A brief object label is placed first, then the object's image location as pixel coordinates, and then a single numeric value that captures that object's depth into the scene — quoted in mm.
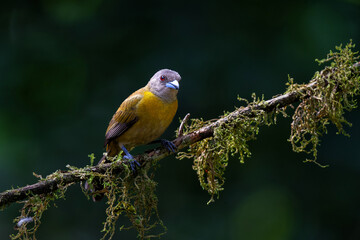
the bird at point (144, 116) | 5512
